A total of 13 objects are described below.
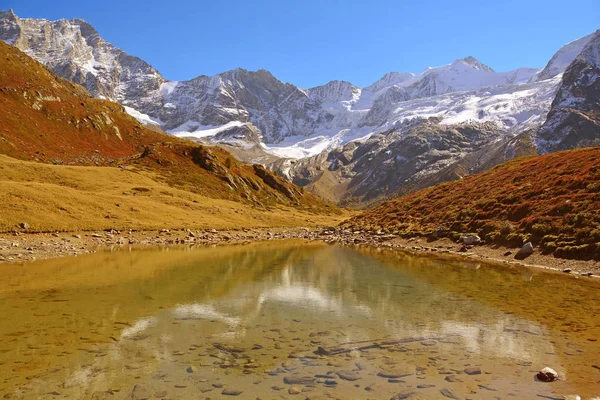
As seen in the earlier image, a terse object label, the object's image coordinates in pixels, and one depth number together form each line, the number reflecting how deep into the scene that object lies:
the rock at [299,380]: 10.70
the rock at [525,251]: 35.16
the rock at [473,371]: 11.48
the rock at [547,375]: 10.77
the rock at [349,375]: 11.01
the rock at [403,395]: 9.87
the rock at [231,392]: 10.01
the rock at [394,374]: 11.18
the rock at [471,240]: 43.19
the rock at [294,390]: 10.20
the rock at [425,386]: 10.45
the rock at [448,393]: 9.96
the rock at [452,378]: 10.94
